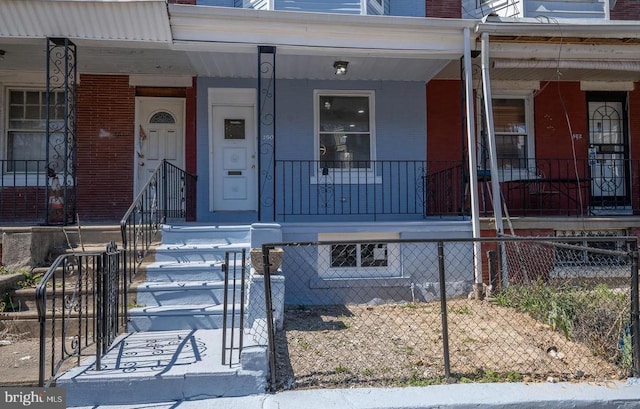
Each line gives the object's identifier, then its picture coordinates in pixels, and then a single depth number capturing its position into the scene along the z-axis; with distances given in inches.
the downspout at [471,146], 272.4
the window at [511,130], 363.9
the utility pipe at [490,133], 268.2
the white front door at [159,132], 340.8
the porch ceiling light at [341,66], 301.7
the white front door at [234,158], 338.6
